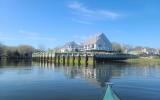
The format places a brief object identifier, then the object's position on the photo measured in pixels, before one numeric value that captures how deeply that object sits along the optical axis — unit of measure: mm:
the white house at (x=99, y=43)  57512
